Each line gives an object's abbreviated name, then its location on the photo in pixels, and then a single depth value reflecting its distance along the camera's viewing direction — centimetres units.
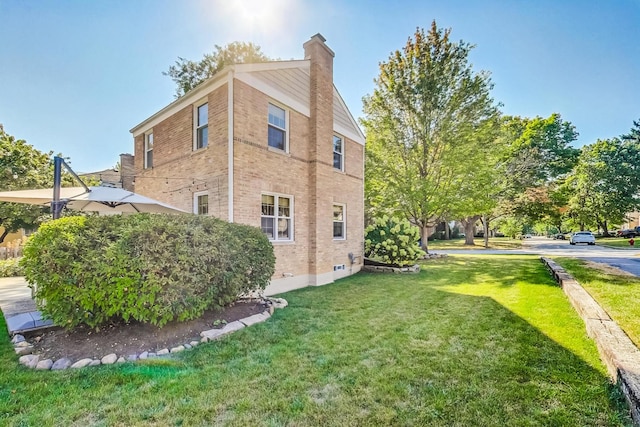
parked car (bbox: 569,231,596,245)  2893
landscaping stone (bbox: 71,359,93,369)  372
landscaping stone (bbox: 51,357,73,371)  370
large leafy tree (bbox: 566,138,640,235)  3153
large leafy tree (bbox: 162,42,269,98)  1927
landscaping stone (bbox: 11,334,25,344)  451
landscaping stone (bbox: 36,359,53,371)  368
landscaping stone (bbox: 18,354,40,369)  375
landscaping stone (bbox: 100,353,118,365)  382
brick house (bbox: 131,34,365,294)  769
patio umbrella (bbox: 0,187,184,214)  608
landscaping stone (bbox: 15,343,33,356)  410
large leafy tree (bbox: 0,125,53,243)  1652
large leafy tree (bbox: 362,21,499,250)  1631
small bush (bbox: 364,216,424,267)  1212
